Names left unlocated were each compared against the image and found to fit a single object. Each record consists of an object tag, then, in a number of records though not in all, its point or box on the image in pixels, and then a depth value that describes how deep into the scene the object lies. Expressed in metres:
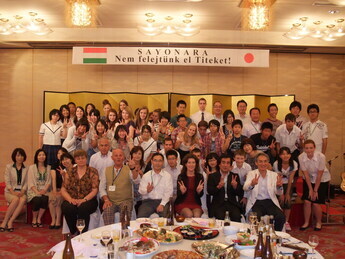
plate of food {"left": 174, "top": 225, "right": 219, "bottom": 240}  3.21
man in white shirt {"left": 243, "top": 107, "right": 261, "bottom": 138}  6.68
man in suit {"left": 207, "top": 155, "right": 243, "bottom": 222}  5.13
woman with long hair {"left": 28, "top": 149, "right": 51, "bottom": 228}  5.92
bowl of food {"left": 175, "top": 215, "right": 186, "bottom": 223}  3.66
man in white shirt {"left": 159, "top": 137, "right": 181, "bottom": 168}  5.73
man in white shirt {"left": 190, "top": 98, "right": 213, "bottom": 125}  7.29
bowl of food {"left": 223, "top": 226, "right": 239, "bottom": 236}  3.34
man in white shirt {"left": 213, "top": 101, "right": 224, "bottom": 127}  7.05
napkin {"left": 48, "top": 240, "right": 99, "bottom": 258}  2.85
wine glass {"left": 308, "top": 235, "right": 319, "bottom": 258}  2.86
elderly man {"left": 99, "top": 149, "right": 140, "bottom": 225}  5.01
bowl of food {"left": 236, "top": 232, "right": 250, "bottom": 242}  3.11
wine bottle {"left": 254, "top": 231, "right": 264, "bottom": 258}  2.80
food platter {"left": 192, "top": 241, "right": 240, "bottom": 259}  2.73
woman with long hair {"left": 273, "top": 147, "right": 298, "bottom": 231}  5.79
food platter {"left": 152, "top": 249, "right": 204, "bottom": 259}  2.74
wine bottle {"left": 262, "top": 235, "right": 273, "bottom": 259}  2.65
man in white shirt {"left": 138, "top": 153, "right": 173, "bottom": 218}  4.97
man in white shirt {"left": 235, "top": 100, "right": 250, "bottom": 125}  7.10
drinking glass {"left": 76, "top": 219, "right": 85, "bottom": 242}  3.25
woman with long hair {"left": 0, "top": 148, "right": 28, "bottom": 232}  5.88
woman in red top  5.00
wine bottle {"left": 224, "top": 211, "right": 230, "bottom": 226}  3.55
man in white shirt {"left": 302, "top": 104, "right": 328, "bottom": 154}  6.81
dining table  2.83
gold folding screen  8.53
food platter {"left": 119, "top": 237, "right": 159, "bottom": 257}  2.80
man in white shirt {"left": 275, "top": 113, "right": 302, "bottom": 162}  6.44
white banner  7.76
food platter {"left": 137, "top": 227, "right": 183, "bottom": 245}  3.10
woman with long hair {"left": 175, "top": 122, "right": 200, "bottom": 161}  6.07
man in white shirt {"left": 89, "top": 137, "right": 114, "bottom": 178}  5.62
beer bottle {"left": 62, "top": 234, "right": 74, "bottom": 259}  2.67
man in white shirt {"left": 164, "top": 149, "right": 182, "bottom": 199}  5.39
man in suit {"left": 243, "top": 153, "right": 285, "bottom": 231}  4.96
